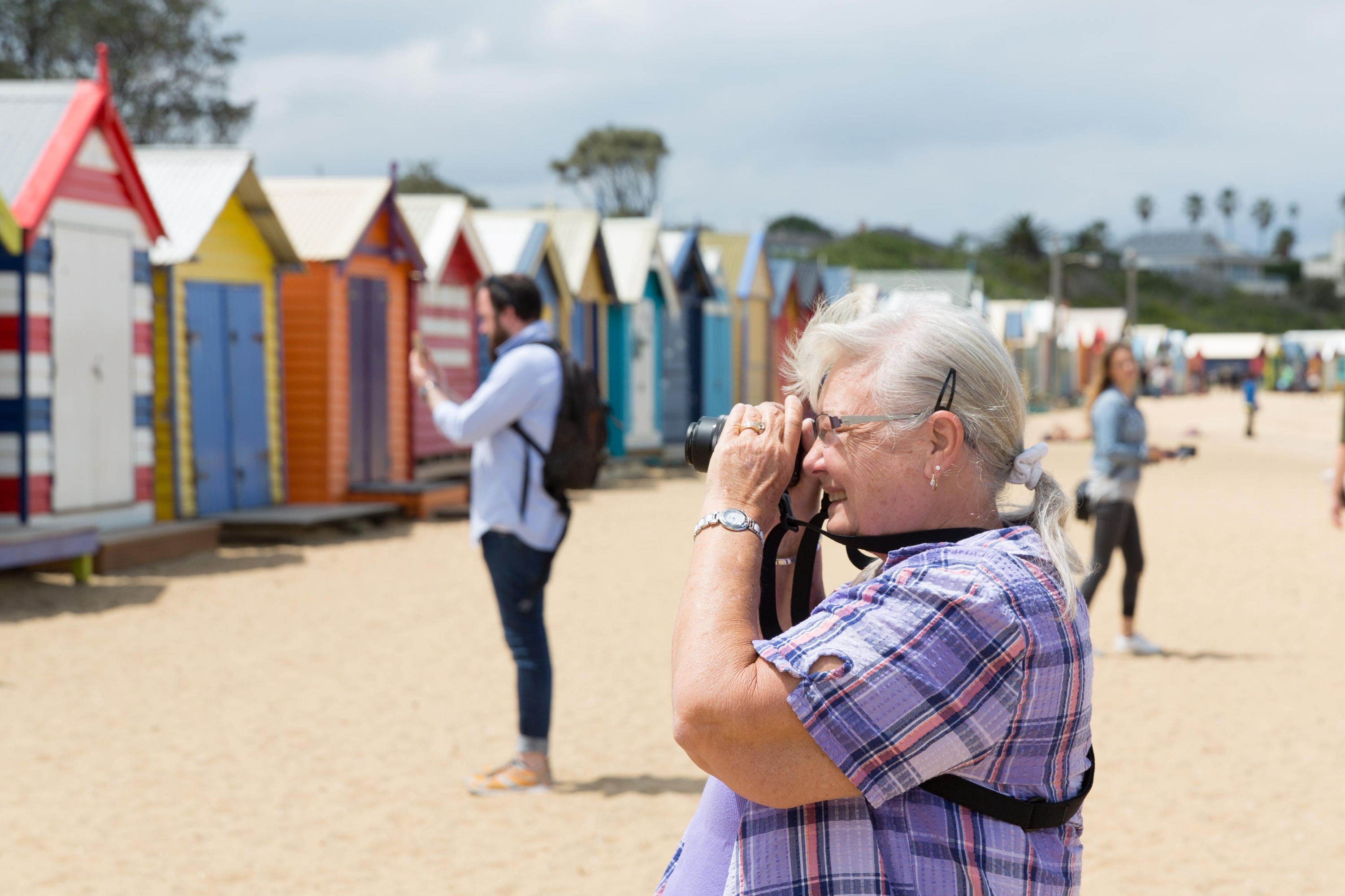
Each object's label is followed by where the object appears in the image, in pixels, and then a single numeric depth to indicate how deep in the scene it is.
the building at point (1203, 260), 133.25
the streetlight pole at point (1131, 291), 56.69
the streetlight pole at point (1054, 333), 41.09
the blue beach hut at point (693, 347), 22.38
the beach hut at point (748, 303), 25.42
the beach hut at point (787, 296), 27.58
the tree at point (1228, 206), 165.12
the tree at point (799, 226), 101.75
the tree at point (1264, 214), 163.75
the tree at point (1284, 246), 154.62
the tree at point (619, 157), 71.44
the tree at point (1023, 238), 111.25
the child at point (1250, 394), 31.62
